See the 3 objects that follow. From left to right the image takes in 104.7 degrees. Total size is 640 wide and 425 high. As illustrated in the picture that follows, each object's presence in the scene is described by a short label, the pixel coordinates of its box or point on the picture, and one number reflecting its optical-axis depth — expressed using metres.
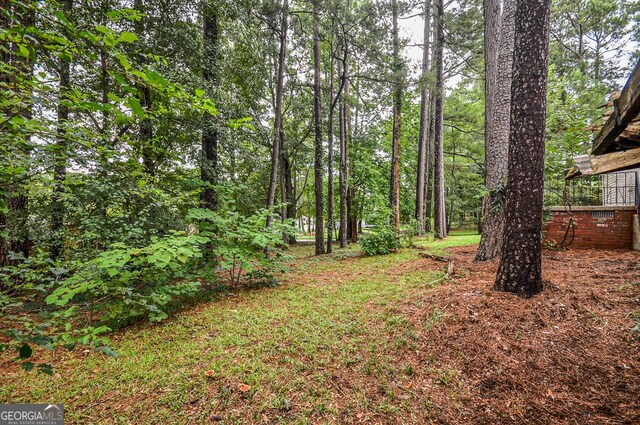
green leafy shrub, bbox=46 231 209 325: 2.40
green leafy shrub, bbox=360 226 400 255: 7.89
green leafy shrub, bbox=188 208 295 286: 4.14
